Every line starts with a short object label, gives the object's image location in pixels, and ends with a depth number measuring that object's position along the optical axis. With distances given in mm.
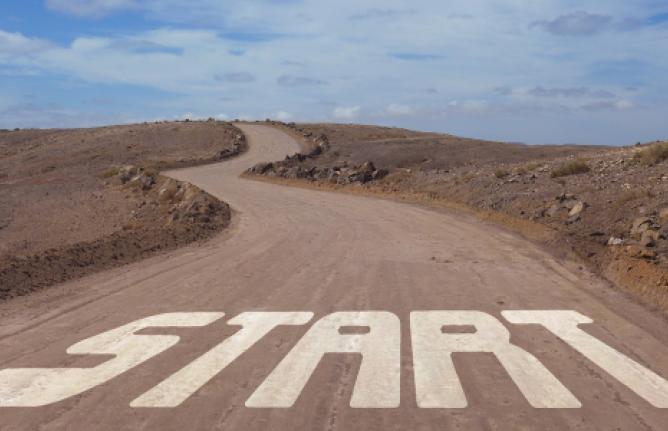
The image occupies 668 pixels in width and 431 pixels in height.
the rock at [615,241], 14945
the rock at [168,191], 32219
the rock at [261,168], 46494
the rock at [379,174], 39106
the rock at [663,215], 16062
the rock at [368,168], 39781
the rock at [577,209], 19291
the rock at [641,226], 15472
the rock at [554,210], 20250
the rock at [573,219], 18792
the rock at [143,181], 37906
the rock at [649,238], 14320
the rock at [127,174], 42812
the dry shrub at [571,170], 27209
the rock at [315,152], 58931
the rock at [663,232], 14718
